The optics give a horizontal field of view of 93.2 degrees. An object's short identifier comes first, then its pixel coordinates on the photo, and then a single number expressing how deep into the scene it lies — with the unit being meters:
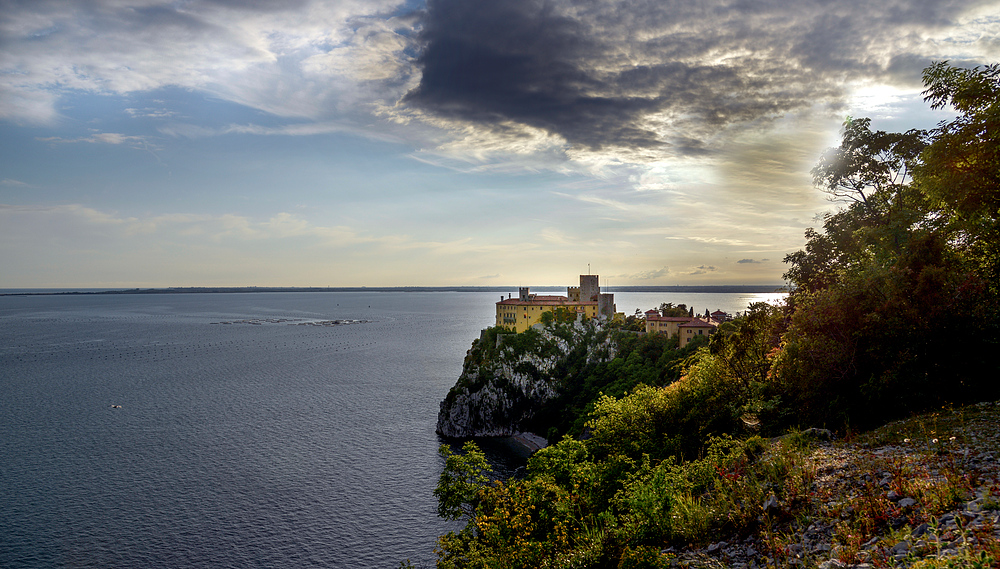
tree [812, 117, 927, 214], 32.09
